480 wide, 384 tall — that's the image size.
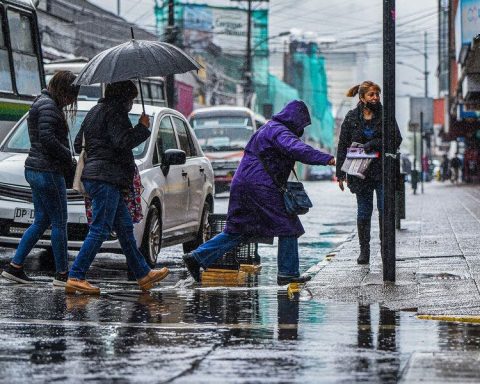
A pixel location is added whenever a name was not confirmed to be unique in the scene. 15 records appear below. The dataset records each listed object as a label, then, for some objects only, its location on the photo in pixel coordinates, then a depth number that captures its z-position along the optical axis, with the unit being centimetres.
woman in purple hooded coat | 1040
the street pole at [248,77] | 6381
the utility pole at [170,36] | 3869
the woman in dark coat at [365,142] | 1270
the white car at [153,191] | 1255
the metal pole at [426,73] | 9325
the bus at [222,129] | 3831
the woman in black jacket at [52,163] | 1065
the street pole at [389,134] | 1051
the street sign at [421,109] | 3856
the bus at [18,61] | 1738
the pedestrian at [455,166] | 7020
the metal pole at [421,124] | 3379
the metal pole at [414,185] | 4141
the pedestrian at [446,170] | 8392
